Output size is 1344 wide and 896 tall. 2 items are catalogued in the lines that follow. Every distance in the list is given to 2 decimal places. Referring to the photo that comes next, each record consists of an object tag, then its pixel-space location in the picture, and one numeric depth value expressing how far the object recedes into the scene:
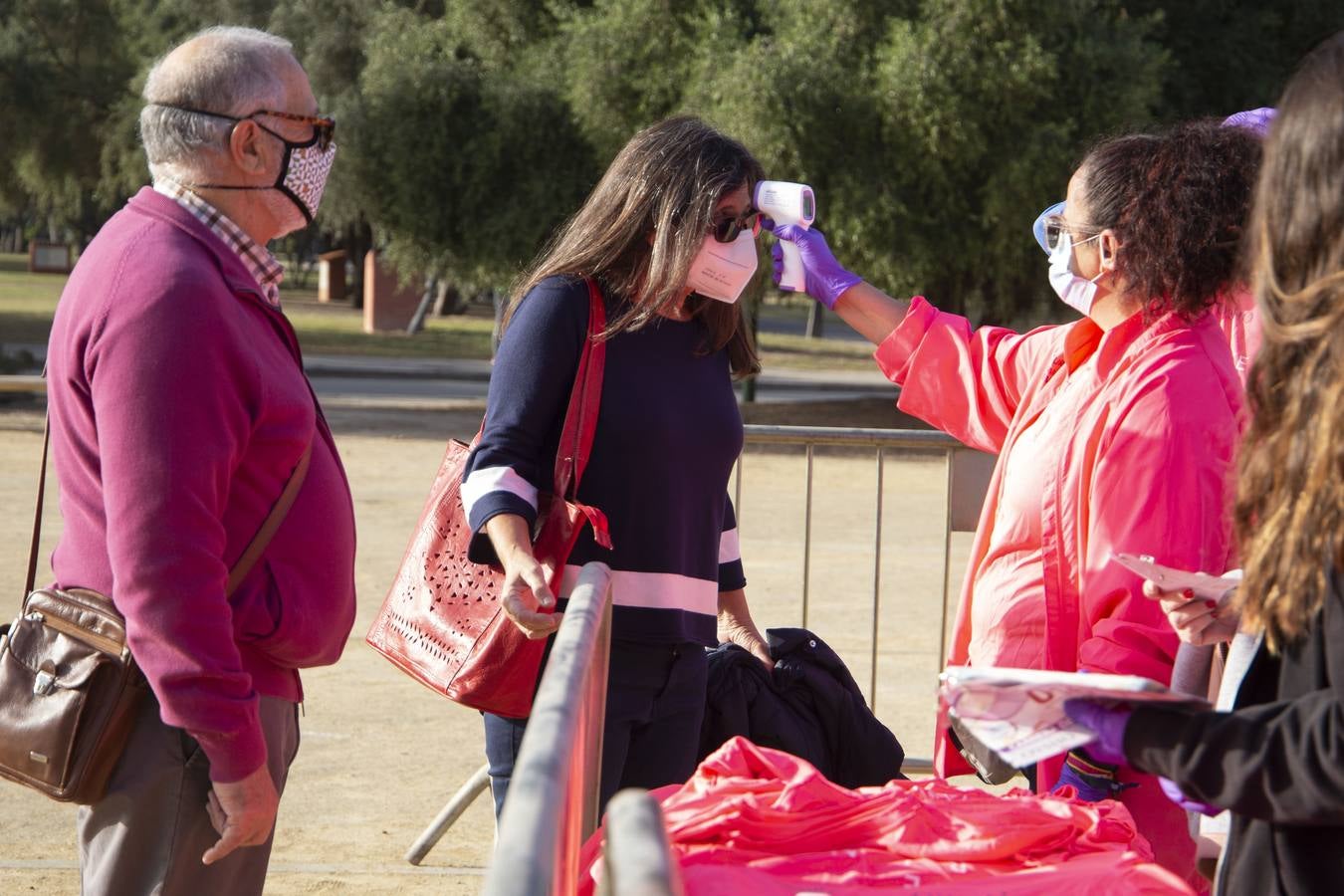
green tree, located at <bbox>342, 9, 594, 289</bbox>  18.69
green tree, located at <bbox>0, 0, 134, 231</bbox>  29.81
